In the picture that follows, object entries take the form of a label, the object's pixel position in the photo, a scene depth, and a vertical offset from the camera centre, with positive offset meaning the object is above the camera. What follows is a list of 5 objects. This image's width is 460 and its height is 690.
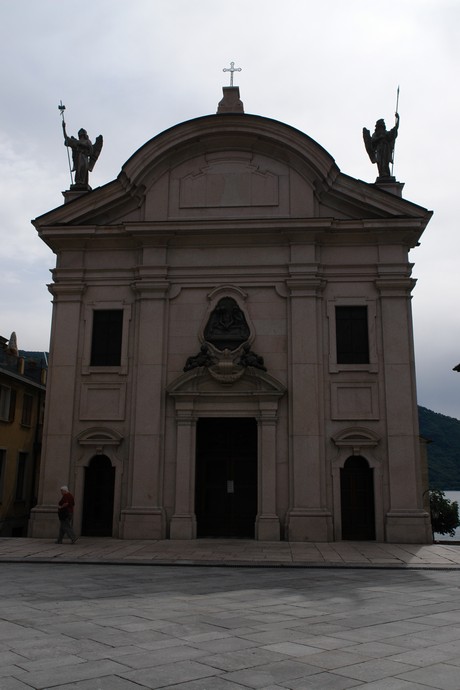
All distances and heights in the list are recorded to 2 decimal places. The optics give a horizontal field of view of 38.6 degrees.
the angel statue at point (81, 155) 25.12 +12.72
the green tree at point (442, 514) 46.19 -1.01
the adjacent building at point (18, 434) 28.67 +2.66
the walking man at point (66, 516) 19.22 -0.65
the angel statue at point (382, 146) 24.02 +12.66
